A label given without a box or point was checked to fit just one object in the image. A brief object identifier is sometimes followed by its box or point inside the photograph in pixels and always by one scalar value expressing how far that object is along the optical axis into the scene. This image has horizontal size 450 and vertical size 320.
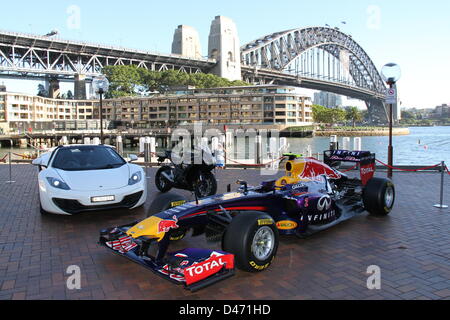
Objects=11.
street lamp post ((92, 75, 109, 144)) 14.12
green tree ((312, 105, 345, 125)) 120.50
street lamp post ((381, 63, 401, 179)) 11.09
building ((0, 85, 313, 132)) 96.15
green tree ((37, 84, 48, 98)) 128.73
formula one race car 4.16
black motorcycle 9.70
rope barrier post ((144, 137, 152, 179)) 18.92
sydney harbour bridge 95.12
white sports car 7.03
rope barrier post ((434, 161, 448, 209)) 8.23
